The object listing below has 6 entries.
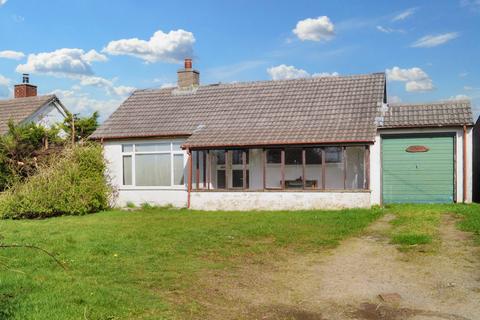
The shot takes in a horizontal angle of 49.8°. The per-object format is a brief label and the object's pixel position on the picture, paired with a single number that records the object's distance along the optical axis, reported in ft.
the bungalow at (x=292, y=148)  60.59
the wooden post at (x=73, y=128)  76.40
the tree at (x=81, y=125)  79.92
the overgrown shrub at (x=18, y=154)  67.77
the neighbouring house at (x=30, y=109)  95.71
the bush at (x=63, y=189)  63.16
